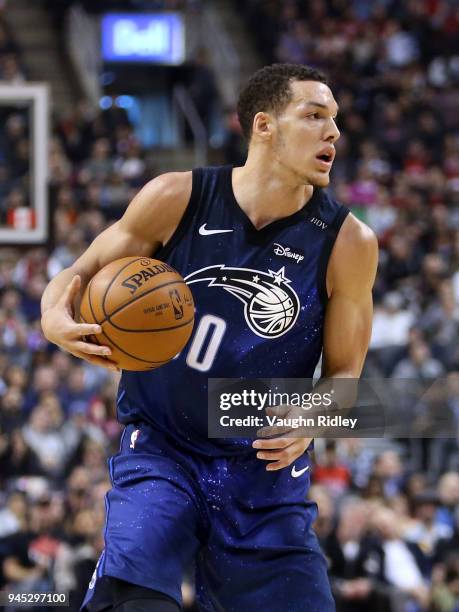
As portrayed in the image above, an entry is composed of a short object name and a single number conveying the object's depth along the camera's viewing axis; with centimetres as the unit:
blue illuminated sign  3229
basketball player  705
